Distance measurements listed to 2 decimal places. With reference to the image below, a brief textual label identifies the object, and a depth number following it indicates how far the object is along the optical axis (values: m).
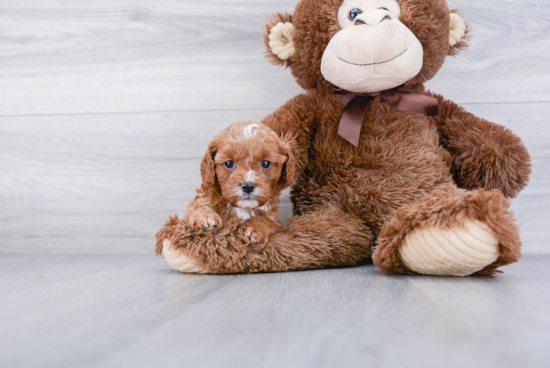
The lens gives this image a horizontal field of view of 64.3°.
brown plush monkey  0.83
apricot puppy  0.77
